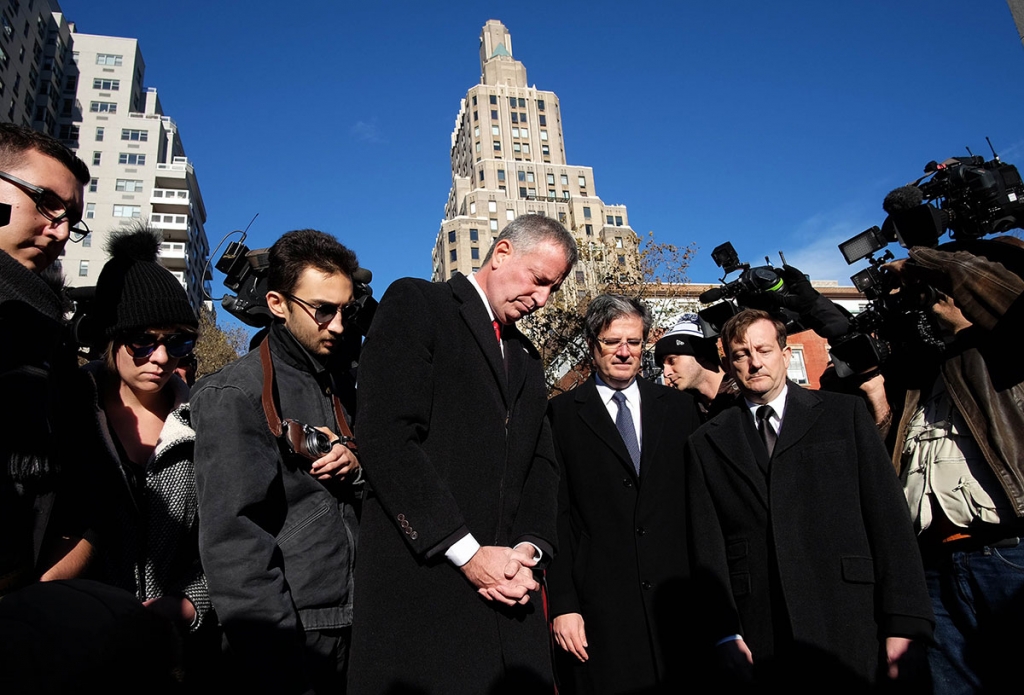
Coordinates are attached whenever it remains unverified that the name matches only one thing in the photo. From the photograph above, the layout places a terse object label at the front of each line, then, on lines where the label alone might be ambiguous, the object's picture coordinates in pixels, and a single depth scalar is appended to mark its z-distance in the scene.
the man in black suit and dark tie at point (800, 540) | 2.80
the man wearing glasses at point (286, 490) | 2.10
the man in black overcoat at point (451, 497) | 2.15
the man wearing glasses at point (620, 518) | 3.16
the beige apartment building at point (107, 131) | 55.12
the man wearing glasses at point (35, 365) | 1.62
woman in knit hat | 2.34
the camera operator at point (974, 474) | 2.79
